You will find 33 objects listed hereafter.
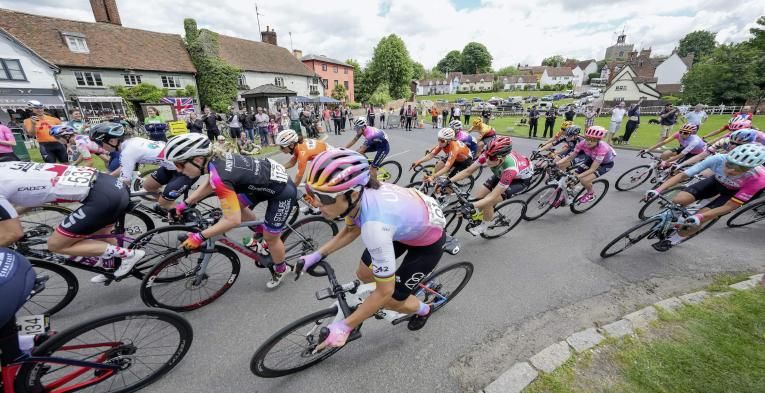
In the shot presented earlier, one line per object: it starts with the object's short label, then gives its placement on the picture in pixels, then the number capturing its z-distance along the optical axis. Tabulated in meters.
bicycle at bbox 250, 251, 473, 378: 2.37
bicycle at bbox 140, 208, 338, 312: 3.26
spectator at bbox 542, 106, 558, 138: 15.46
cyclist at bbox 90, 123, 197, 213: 4.26
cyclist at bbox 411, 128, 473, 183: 6.02
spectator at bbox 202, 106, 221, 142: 13.07
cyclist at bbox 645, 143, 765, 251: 3.75
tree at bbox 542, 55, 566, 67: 130.00
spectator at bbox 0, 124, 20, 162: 5.69
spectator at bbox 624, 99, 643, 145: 13.18
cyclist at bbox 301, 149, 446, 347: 2.03
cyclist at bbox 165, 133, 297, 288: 3.03
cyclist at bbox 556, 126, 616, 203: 5.73
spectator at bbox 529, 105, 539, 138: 16.39
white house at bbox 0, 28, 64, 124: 19.56
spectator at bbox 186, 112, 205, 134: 12.70
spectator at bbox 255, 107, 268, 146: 14.50
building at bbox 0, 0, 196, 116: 22.11
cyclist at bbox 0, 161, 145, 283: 2.65
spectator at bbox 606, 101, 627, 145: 13.48
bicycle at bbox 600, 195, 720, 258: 4.20
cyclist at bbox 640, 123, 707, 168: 6.75
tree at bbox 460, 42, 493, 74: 113.81
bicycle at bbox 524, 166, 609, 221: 5.70
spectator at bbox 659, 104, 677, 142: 12.04
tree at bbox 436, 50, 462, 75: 121.62
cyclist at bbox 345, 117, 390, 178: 6.92
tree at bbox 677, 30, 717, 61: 85.50
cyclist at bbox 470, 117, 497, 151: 8.51
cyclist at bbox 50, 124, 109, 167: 5.79
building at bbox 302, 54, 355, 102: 47.81
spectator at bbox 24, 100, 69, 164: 7.66
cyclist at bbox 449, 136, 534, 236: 4.58
